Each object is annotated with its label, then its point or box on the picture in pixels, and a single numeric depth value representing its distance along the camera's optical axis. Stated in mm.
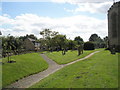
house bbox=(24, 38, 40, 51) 61206
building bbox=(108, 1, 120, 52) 28914
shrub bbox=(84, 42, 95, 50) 40631
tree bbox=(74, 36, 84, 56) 24620
